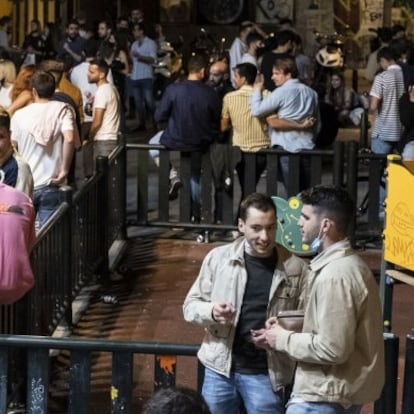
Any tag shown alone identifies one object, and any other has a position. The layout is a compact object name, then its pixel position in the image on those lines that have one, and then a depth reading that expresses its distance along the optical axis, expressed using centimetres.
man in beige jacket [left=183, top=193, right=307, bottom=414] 734
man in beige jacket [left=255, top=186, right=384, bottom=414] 652
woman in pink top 860
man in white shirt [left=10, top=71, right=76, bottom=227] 1257
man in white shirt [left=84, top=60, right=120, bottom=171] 1573
